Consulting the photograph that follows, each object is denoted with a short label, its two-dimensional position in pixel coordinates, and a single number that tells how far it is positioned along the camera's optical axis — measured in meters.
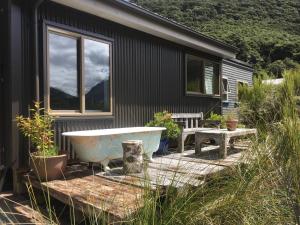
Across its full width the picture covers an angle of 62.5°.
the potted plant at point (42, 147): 3.02
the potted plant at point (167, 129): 4.66
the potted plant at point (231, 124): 4.50
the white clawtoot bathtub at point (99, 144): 3.33
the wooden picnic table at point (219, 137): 4.09
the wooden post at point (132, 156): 3.19
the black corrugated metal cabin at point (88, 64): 3.36
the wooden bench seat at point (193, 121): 5.63
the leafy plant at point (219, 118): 5.86
